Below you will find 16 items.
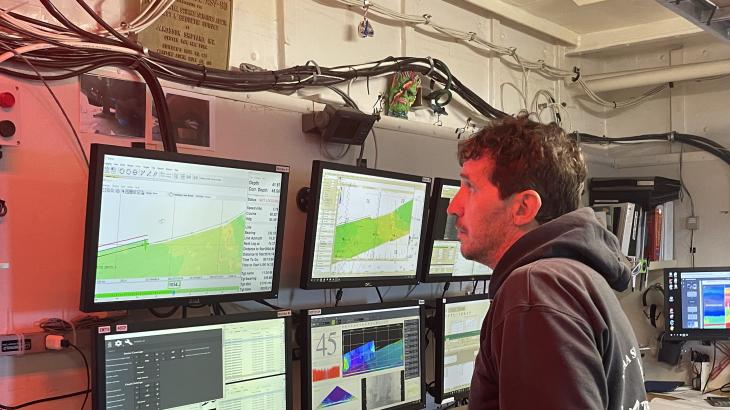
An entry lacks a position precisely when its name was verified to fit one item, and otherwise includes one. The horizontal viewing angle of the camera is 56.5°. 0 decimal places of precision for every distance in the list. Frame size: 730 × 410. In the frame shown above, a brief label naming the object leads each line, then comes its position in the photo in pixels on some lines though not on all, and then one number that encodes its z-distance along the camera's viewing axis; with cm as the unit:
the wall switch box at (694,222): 393
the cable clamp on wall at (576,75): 386
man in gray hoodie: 101
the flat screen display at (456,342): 246
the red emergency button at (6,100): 153
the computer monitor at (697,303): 357
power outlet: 149
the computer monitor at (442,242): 247
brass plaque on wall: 189
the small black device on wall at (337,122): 217
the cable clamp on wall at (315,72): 222
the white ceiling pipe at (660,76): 360
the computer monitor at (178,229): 151
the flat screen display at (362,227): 205
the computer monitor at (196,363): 152
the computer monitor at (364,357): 202
